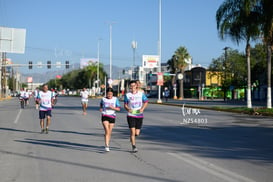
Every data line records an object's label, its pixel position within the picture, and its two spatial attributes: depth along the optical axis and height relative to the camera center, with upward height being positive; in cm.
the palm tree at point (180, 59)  7731 +651
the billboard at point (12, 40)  3256 +413
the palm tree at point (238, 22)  2733 +482
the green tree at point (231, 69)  6519 +409
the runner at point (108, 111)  1032 -40
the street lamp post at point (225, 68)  6706 +425
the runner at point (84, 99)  2722 -30
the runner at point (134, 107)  1020 -30
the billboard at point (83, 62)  8882 +677
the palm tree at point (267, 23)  2558 +434
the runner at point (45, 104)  1490 -35
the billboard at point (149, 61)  6431 +506
